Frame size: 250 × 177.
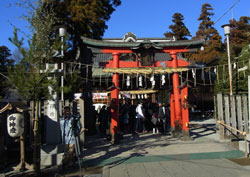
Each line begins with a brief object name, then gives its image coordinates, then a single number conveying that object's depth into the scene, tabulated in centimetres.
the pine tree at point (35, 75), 692
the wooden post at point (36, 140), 717
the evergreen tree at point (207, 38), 3131
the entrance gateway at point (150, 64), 1280
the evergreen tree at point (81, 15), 1777
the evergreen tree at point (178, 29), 3689
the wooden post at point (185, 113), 1273
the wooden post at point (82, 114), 1064
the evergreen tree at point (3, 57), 2160
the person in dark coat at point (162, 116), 1486
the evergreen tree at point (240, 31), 3378
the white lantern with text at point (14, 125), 692
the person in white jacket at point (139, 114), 1535
